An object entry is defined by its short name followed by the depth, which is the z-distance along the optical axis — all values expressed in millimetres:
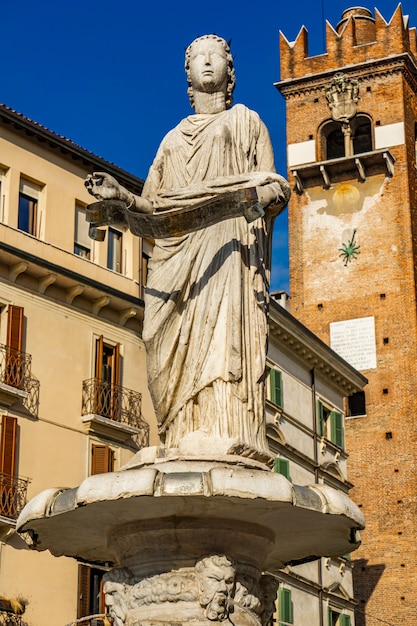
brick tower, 49844
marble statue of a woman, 8484
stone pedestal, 7625
